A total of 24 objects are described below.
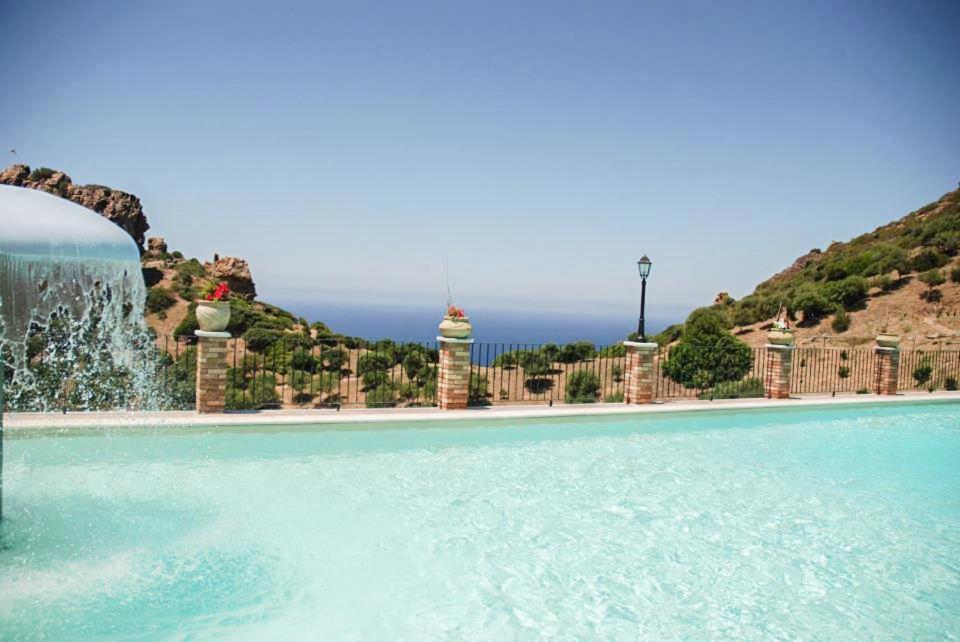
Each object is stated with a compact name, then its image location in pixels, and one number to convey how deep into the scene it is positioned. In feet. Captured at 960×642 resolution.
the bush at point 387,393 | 50.62
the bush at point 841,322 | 95.40
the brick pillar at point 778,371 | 48.26
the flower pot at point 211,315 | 30.19
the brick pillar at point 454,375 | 35.91
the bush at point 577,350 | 56.59
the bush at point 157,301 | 122.21
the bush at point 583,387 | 59.57
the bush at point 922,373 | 63.98
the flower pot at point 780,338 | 47.11
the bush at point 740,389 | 49.85
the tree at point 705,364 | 58.29
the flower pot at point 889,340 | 52.95
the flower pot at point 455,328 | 35.27
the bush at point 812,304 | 102.53
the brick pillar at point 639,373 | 42.68
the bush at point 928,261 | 105.09
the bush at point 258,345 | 72.18
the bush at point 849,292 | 102.01
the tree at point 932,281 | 96.06
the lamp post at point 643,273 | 42.88
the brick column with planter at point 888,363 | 53.26
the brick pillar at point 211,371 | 30.48
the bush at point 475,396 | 40.33
